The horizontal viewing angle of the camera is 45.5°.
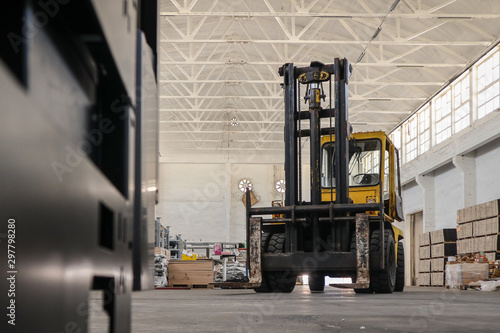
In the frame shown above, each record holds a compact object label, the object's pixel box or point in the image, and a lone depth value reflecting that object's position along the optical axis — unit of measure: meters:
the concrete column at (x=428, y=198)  21.47
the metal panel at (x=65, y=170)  0.50
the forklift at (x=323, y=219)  7.09
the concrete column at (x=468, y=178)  17.89
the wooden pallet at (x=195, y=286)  17.47
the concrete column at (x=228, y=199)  31.28
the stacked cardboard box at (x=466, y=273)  14.23
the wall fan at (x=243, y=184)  31.89
